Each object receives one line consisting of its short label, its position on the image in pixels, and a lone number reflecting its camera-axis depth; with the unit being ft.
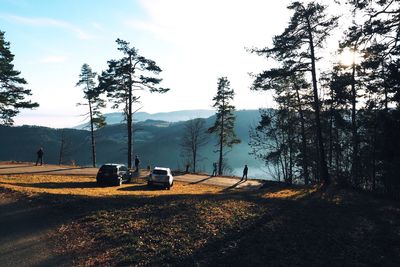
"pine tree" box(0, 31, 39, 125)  123.44
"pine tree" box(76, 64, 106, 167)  183.83
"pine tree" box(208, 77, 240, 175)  187.21
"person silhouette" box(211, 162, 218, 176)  153.99
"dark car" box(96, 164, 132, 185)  92.73
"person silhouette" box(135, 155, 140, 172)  139.49
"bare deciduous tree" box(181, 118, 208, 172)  217.68
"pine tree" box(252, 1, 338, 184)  84.79
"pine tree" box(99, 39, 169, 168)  139.95
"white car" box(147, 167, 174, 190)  95.76
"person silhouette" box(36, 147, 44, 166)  133.37
